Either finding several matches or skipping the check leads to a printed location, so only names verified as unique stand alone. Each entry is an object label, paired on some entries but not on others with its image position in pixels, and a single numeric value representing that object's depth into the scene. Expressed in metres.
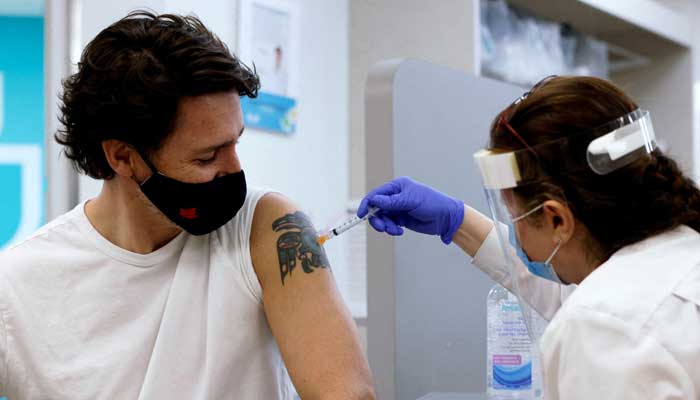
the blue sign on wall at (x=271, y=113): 2.91
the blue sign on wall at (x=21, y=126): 3.92
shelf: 2.82
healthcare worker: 0.87
